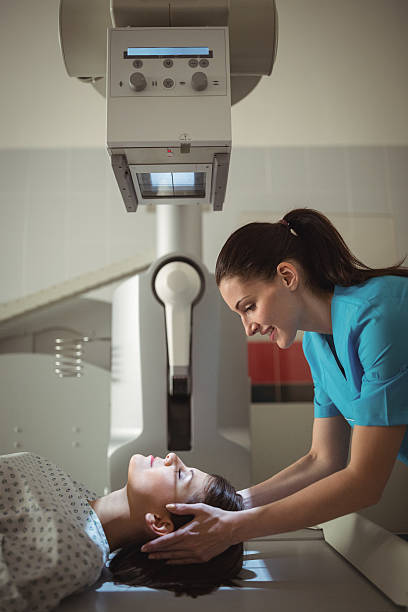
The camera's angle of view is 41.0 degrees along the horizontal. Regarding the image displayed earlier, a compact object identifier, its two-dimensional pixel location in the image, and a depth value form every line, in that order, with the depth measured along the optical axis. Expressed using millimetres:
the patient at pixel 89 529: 953
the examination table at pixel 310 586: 953
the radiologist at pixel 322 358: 1049
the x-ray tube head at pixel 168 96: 1120
